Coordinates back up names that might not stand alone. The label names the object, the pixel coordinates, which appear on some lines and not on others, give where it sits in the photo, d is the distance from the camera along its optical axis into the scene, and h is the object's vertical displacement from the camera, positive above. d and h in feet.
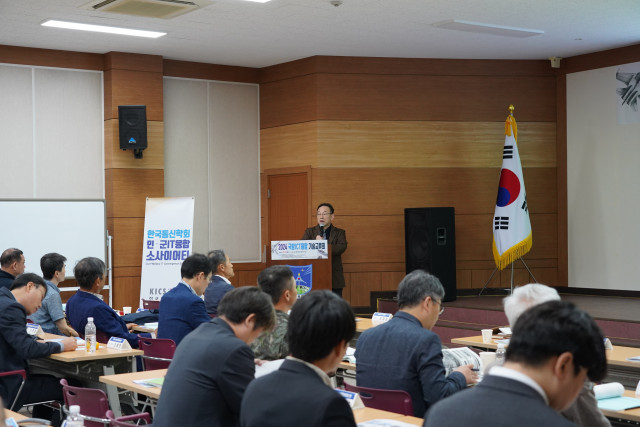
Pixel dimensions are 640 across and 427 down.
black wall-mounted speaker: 33.35 +3.47
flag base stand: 35.58 -3.45
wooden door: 35.63 +0.01
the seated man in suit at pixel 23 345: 16.37 -3.00
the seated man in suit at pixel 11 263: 22.94 -1.65
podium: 30.32 -2.25
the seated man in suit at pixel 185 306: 17.79 -2.30
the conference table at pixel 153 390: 11.07 -3.11
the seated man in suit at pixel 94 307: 19.56 -2.53
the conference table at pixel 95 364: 16.94 -3.66
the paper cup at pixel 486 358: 13.69 -2.77
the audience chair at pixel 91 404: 12.78 -3.32
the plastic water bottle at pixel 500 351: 14.00 -2.79
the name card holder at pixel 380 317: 20.71 -3.06
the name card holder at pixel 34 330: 19.21 -3.05
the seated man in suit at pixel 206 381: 9.84 -2.24
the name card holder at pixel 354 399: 11.54 -2.91
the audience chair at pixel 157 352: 16.99 -3.25
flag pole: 34.30 +0.13
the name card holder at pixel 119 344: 18.06 -3.22
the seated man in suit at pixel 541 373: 5.73 -1.29
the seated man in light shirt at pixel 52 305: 21.15 -2.67
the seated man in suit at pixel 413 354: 11.73 -2.32
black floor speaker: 33.68 -1.73
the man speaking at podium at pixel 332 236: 32.48 -1.33
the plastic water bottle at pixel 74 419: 10.72 -3.03
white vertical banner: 33.17 -1.63
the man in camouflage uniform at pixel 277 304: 13.43 -1.83
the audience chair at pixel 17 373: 15.97 -3.55
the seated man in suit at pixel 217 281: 20.93 -2.07
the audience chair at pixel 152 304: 27.76 -3.54
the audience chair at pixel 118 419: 10.80 -3.13
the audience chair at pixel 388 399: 11.43 -2.93
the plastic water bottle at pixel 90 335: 17.74 -3.03
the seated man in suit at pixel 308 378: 7.36 -1.72
